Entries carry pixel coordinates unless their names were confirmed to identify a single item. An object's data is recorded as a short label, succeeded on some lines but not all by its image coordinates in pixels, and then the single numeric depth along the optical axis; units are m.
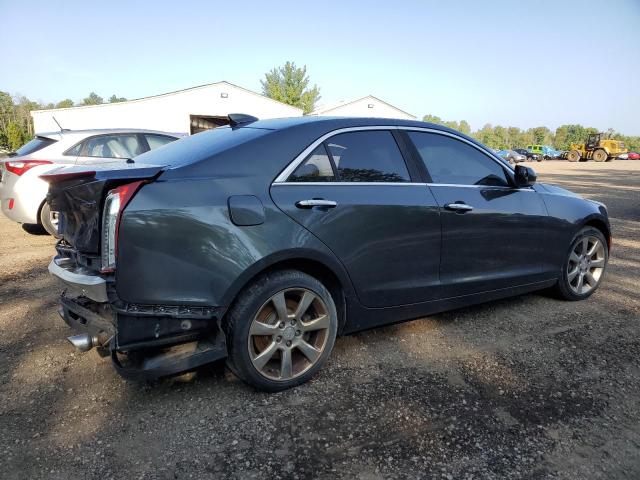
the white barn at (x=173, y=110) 25.55
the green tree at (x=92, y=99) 124.40
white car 6.38
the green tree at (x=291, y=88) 53.56
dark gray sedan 2.39
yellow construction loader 42.25
